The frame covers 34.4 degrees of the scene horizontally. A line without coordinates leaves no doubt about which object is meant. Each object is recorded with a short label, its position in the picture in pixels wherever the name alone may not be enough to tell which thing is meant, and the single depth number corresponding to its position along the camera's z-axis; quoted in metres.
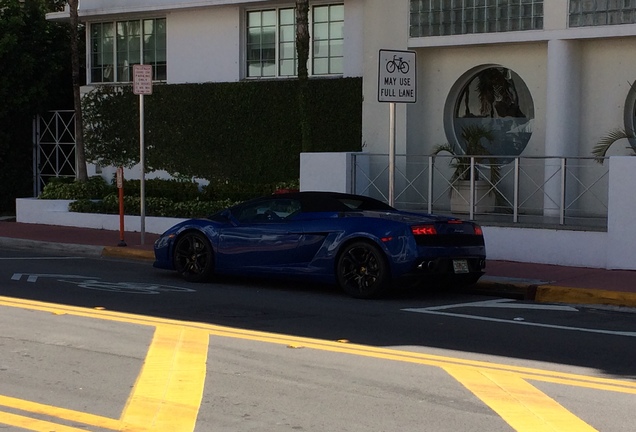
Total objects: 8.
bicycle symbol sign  14.95
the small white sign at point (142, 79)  17.92
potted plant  18.03
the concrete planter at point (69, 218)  21.16
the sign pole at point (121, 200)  18.47
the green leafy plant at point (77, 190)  23.45
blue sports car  12.52
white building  17.36
